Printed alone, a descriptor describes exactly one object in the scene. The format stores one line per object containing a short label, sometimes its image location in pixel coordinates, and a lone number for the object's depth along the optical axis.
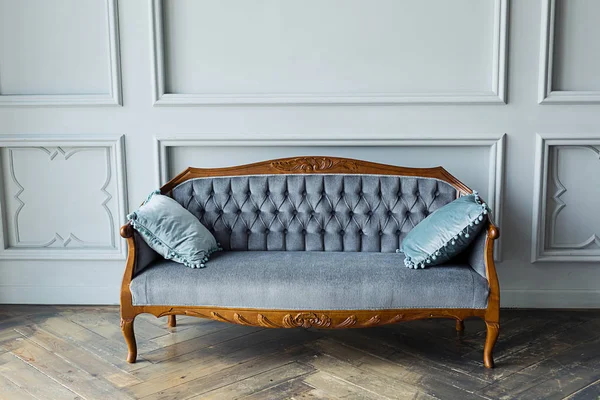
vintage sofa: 2.33
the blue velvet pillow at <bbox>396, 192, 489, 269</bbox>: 2.38
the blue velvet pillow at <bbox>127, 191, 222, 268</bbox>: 2.47
